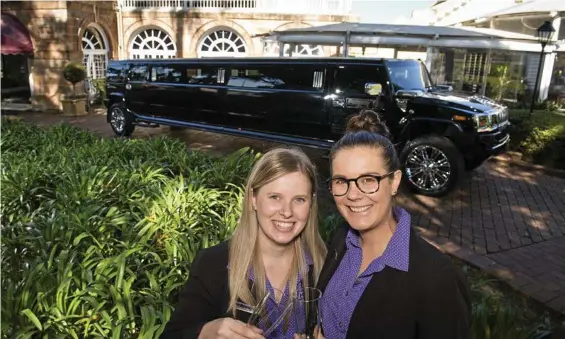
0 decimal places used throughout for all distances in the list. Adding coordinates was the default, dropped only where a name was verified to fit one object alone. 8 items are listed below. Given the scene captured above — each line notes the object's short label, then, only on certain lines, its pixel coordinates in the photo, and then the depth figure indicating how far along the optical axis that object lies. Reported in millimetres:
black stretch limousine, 6750
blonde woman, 1776
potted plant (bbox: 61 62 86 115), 14883
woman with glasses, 1412
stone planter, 15320
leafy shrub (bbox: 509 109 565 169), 8609
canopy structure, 10664
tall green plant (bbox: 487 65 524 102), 14570
